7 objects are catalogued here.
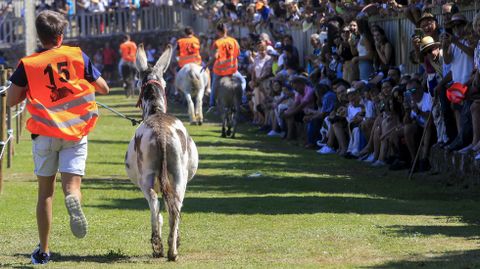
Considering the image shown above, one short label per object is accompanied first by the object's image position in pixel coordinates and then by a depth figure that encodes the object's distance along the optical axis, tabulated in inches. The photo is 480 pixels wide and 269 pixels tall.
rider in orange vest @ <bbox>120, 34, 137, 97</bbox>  1897.1
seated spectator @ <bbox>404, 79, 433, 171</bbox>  759.7
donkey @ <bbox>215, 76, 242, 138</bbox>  1120.8
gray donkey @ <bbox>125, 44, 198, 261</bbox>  429.1
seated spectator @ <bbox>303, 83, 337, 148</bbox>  976.4
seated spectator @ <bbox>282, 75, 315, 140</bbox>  1048.8
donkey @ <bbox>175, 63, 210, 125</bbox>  1272.1
